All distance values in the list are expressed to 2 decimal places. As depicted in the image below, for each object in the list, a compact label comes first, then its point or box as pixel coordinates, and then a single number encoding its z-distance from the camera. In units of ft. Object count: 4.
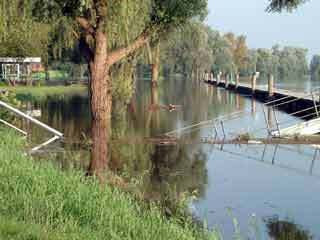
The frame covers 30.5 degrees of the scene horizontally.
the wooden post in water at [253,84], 182.75
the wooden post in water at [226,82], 240.40
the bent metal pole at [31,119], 37.76
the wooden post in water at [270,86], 151.45
